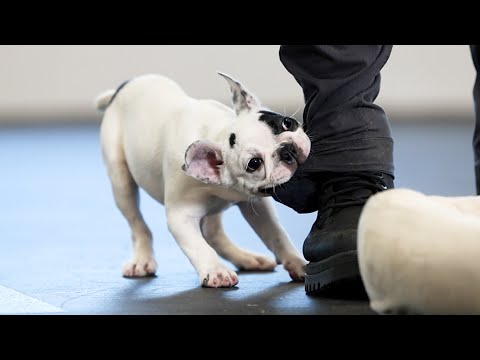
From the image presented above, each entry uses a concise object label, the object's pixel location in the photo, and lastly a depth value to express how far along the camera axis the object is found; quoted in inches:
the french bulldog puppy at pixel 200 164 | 106.6
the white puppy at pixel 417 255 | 94.4
